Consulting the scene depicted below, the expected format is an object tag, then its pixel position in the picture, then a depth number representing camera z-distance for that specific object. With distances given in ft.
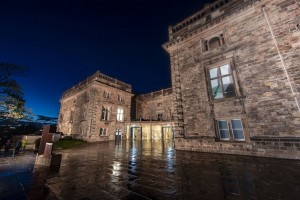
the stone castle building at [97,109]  71.82
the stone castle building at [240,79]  24.63
